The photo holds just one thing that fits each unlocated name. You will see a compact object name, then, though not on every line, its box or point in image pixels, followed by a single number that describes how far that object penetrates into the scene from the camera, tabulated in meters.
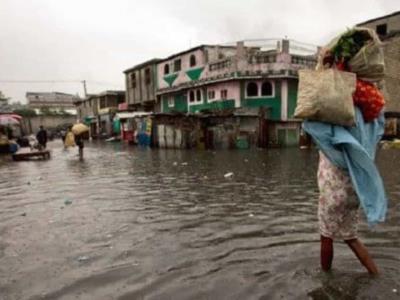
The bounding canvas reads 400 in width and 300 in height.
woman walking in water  3.65
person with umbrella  24.82
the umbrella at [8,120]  28.89
